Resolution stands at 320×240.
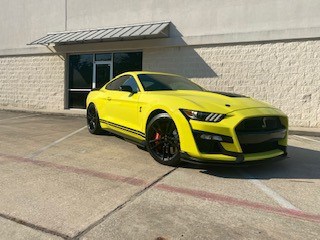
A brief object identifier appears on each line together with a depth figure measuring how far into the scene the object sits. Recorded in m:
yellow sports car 4.31
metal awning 11.04
